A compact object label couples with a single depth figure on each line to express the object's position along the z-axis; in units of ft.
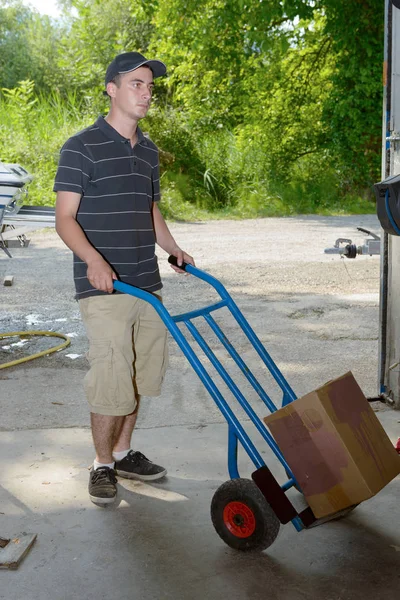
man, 11.24
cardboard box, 9.70
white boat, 21.56
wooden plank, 9.81
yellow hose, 18.82
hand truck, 9.80
